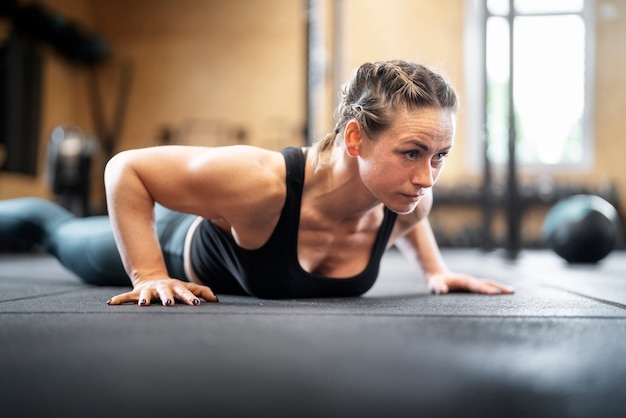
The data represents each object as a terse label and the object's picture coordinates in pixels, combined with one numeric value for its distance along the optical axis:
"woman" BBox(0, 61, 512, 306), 1.37
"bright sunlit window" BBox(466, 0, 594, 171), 6.79
